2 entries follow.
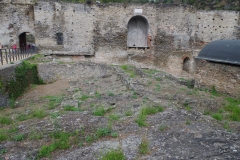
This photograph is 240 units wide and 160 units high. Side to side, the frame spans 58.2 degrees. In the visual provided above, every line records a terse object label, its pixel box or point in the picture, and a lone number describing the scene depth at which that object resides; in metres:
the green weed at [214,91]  12.24
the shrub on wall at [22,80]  10.34
